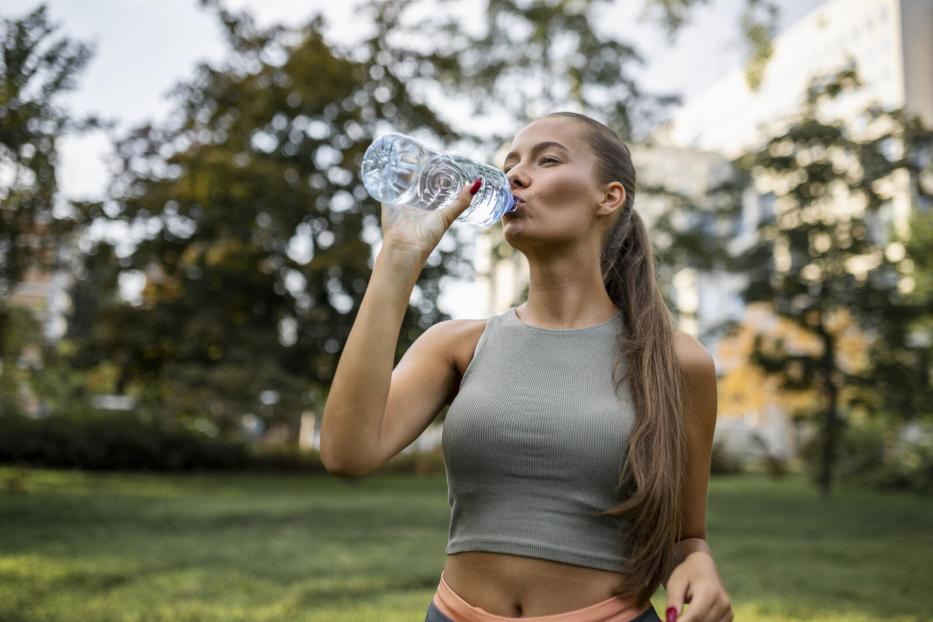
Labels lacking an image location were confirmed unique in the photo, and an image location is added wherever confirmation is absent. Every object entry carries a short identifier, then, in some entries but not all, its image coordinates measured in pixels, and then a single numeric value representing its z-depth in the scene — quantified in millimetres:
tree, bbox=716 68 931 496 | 17219
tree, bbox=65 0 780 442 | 17453
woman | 1670
